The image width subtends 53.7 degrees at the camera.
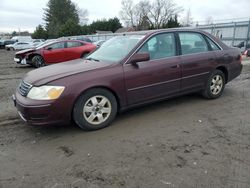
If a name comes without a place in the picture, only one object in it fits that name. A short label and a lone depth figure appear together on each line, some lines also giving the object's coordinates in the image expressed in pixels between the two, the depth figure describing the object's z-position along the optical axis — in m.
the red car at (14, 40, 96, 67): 12.02
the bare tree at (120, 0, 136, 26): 72.38
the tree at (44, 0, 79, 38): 70.12
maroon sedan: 3.70
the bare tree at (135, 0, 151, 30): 69.57
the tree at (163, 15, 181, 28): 43.90
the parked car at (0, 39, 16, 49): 39.28
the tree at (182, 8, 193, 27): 62.66
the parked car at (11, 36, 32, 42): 45.62
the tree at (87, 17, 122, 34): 66.94
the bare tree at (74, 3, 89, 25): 79.56
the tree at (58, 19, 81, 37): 54.78
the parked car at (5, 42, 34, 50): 31.93
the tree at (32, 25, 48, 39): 63.93
